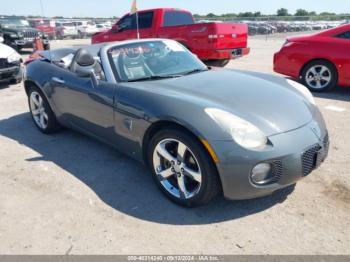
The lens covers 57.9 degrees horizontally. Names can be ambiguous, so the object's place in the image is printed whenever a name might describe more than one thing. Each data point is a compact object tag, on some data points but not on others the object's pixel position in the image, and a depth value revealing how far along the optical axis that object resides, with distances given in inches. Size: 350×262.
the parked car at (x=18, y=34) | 594.5
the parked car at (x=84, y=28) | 1354.7
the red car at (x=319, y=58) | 248.4
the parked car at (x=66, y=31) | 1278.3
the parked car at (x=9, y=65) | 306.2
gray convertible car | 97.4
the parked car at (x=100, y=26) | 1481.4
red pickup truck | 333.1
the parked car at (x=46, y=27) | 1043.6
